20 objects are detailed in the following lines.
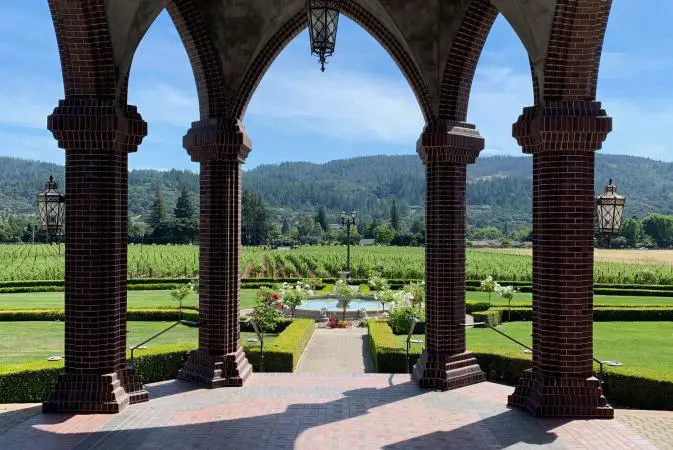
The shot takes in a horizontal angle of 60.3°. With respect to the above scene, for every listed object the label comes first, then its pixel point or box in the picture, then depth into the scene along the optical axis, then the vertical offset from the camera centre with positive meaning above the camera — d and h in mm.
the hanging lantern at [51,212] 7203 +250
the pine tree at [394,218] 126931 +3342
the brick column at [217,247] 8859 -227
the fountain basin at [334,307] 21438 -3013
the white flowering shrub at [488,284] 21375 -1887
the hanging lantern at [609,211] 6949 +273
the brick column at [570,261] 6785 -323
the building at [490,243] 122400 -2182
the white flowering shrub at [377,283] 22478 -2047
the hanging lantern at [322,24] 6117 +2243
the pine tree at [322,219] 135250 +3251
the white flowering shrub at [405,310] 13078 -1802
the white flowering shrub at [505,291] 19719 -1986
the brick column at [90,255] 6910 -277
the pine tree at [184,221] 92062 +1835
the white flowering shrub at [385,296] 19006 -2116
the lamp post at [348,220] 34219 +774
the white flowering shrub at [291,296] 19703 -2159
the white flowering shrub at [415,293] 14682 -1580
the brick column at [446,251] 8797 -272
